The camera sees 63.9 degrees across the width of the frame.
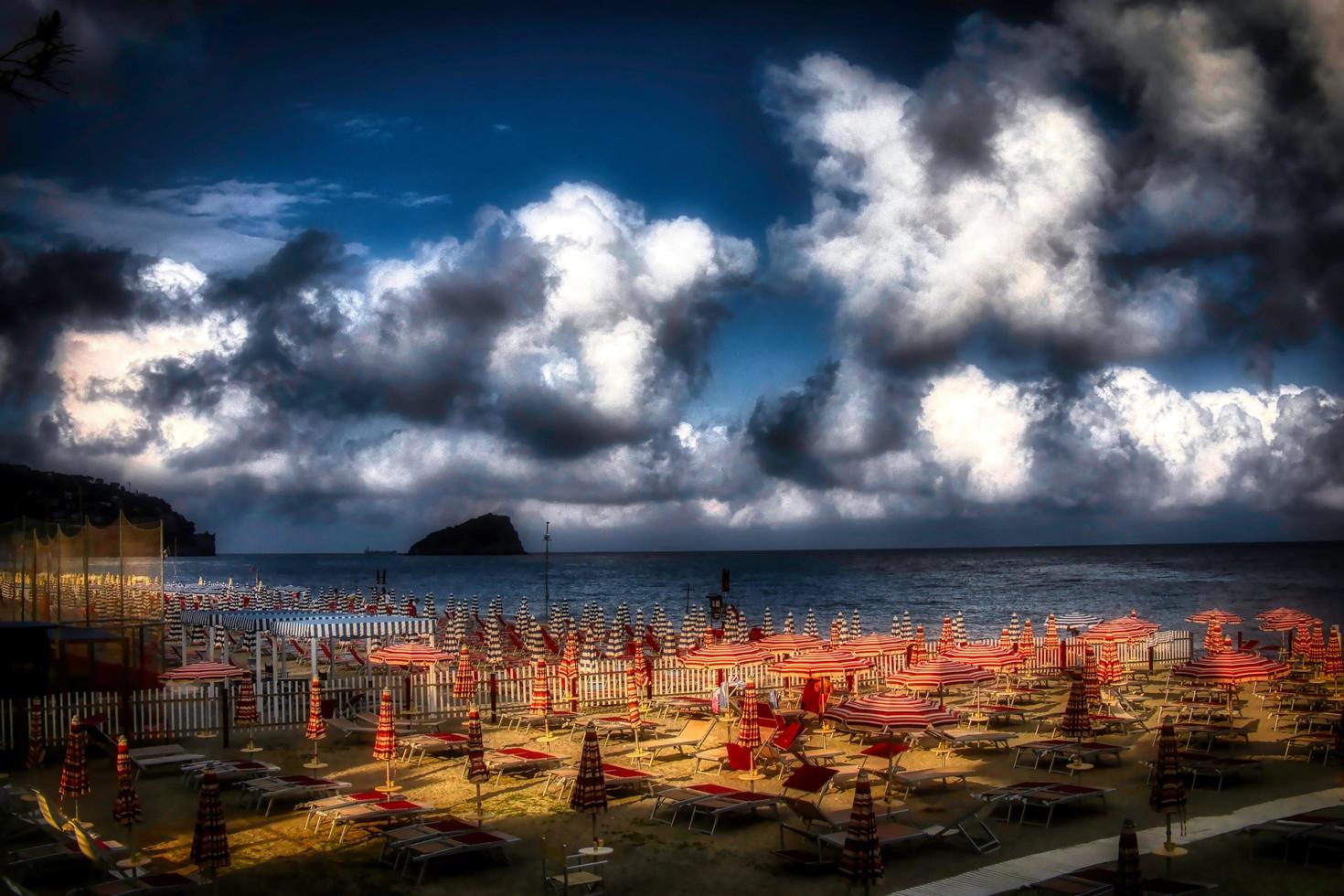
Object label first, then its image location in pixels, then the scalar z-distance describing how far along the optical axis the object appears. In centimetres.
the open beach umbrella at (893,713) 1458
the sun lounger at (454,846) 1125
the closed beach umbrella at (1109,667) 2373
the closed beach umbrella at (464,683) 2166
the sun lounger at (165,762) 1648
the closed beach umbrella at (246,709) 1955
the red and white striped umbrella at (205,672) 1847
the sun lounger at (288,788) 1424
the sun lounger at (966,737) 1727
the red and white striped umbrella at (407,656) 2142
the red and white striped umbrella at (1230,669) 1805
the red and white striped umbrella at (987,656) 2120
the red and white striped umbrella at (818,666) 1939
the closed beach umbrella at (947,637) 2673
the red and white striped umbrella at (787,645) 2380
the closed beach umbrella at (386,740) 1432
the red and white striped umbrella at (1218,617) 2990
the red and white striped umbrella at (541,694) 1966
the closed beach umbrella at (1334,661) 2348
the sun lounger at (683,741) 1822
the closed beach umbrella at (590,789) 1133
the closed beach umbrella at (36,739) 1684
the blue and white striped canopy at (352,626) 3328
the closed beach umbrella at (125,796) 1223
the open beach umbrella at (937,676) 1820
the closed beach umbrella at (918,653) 2575
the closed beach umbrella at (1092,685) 1992
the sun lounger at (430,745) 1767
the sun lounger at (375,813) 1259
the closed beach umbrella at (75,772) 1361
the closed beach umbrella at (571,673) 2194
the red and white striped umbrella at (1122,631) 2630
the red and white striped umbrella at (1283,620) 3006
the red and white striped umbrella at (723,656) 2056
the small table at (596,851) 1059
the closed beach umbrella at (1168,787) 1111
